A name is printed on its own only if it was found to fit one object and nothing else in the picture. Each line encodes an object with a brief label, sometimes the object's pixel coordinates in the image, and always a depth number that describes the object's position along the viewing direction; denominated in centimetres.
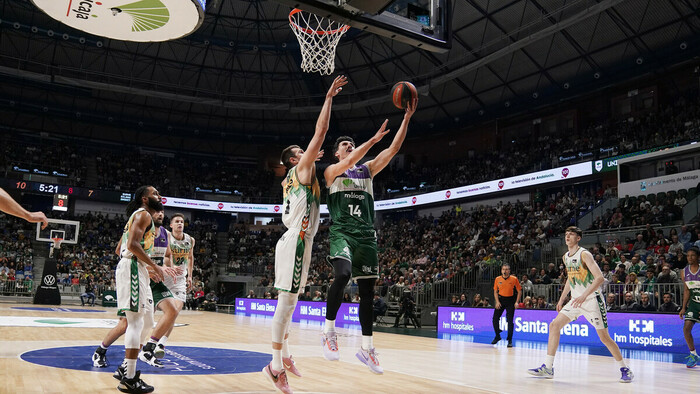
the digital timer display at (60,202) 2547
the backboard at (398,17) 733
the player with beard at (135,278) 507
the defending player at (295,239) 489
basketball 593
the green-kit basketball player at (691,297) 950
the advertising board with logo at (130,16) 959
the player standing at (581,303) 741
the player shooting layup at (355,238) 592
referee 1285
